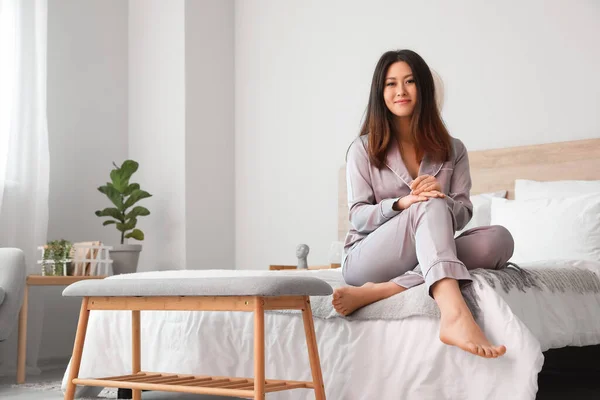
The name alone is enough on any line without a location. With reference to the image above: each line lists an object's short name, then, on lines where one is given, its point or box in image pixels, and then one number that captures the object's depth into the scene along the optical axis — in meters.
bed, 1.95
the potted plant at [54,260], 4.04
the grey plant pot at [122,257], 4.41
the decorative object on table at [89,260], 4.14
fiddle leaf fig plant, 4.51
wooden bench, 1.93
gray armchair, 3.24
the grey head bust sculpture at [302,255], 4.04
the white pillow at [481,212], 3.55
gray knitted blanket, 2.03
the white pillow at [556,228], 2.97
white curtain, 4.25
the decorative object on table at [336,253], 4.08
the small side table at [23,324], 3.63
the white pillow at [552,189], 3.29
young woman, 1.97
